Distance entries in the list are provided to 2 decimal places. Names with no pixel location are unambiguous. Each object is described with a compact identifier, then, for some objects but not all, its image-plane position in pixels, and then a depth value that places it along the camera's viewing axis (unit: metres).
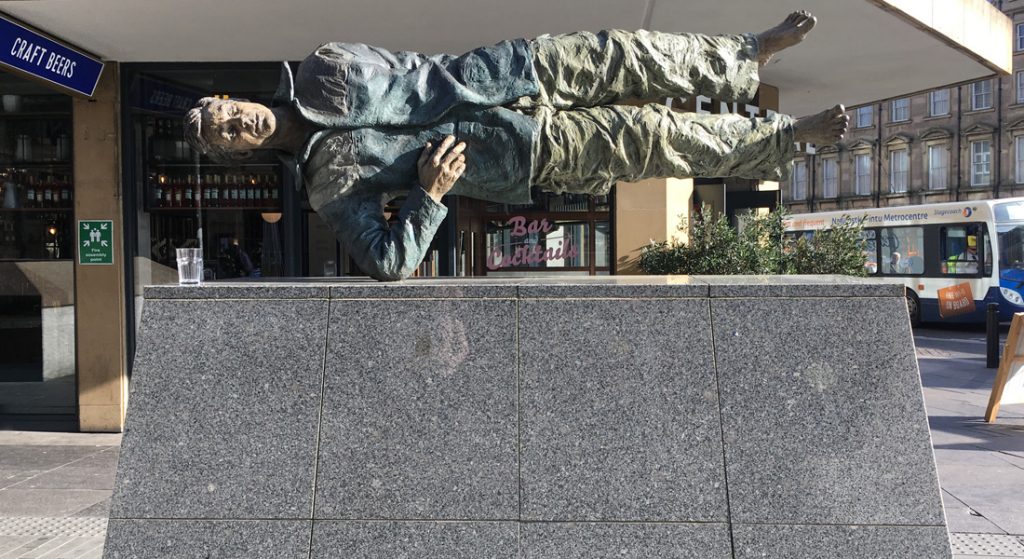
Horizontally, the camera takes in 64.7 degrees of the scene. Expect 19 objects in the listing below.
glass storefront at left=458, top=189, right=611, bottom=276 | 9.97
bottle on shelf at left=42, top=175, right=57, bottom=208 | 8.95
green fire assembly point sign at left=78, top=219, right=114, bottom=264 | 8.52
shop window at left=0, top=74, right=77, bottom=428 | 8.87
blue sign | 6.91
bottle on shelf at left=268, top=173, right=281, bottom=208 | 9.02
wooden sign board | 8.06
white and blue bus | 17.64
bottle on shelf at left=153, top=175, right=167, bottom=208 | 8.91
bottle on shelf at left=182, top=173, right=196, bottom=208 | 9.03
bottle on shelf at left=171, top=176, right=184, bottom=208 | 8.99
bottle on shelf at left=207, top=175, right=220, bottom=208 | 8.99
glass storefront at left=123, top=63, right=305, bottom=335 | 8.84
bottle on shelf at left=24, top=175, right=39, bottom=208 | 8.99
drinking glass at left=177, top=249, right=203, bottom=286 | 3.49
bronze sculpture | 3.66
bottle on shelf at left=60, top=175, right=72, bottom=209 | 8.85
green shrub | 9.24
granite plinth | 3.14
